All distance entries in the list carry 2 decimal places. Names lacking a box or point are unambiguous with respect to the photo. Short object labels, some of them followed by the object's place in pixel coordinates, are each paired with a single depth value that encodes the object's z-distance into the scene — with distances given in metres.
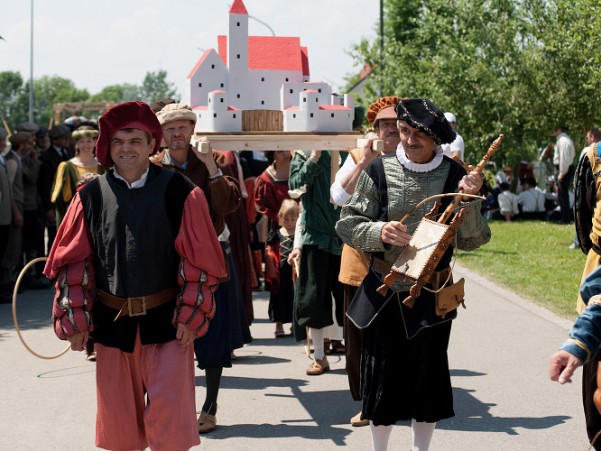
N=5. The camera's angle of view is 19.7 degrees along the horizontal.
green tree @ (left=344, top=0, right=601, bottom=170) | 43.04
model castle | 12.13
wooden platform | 11.88
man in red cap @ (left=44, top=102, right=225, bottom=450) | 8.21
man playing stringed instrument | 9.01
